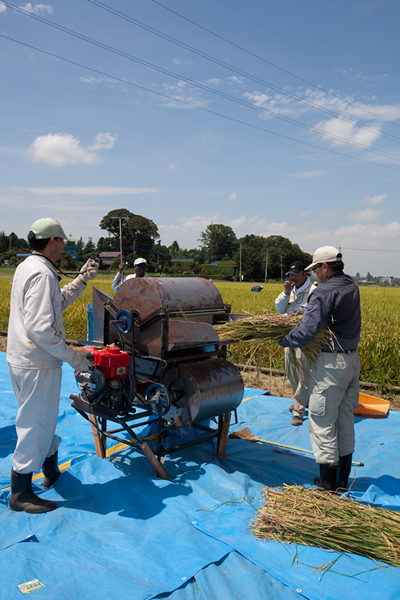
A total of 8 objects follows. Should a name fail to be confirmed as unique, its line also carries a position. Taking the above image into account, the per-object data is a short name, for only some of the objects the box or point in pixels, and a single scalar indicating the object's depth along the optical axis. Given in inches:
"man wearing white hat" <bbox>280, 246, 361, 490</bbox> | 131.0
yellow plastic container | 204.4
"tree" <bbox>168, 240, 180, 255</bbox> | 4179.4
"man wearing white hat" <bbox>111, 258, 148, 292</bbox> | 256.8
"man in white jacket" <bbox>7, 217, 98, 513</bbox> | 116.0
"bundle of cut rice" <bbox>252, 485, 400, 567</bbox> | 100.2
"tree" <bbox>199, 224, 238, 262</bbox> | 3956.7
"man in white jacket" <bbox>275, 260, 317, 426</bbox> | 200.2
